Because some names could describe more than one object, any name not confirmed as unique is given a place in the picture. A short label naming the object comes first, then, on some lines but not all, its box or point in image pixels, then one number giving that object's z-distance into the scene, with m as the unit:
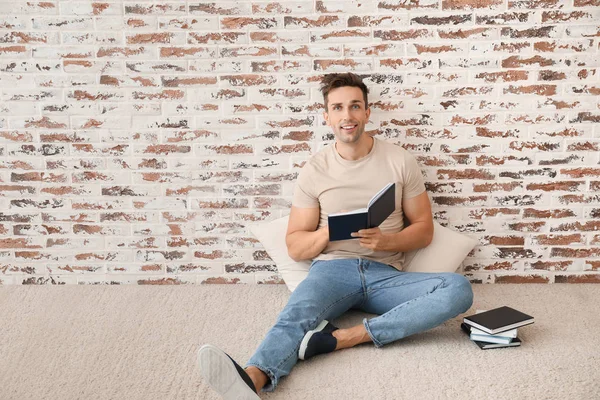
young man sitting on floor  2.74
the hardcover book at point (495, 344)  2.74
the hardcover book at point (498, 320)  2.74
